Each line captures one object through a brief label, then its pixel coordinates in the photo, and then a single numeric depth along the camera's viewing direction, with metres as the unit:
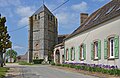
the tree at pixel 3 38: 19.49
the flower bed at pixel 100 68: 11.51
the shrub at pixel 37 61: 41.64
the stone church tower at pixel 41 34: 48.27
